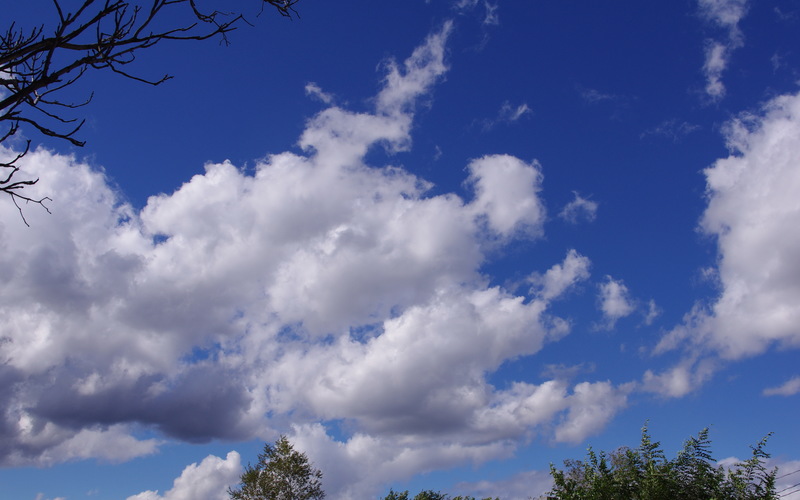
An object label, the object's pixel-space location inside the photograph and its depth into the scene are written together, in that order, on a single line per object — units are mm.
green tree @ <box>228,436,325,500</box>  44062
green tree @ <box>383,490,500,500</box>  59094
